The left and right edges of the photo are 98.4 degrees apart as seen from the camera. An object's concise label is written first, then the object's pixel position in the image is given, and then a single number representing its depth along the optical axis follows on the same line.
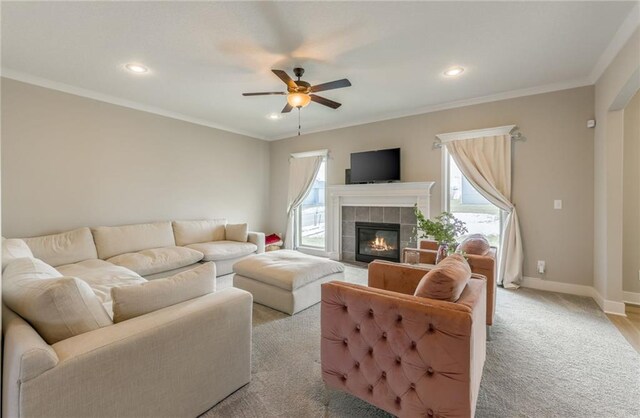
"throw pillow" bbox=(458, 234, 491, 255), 2.71
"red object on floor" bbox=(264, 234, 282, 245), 5.77
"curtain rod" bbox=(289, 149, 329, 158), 5.55
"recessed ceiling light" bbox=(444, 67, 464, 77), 3.09
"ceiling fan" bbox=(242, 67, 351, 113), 2.76
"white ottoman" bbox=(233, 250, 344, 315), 2.94
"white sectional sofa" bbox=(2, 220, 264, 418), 1.10
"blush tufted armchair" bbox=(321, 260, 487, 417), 1.29
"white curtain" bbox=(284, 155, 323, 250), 5.71
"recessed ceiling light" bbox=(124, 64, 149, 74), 3.03
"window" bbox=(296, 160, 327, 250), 5.76
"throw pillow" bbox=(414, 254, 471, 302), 1.46
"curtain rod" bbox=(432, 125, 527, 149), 3.76
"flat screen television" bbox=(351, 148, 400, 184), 4.65
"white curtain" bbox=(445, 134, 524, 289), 3.74
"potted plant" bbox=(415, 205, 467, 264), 2.53
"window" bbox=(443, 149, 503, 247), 4.03
